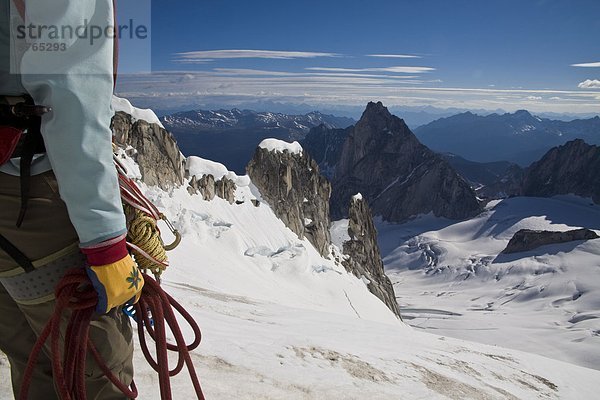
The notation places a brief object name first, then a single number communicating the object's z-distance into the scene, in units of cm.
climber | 217
